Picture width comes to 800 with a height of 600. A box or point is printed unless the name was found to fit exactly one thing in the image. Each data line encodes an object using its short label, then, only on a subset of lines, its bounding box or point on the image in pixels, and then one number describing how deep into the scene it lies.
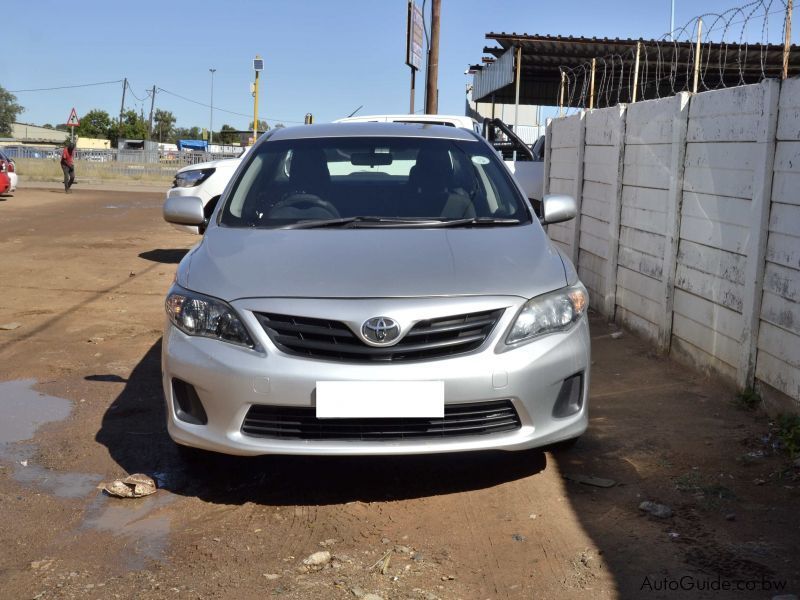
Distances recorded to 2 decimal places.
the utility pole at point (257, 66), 28.94
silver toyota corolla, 3.67
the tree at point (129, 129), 99.88
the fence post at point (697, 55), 6.39
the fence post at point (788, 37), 5.19
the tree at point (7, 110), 118.09
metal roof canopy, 18.83
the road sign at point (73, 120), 38.34
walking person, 28.50
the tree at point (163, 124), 119.38
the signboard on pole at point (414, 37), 23.66
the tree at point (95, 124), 106.81
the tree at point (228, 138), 116.52
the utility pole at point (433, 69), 22.72
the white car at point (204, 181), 12.40
